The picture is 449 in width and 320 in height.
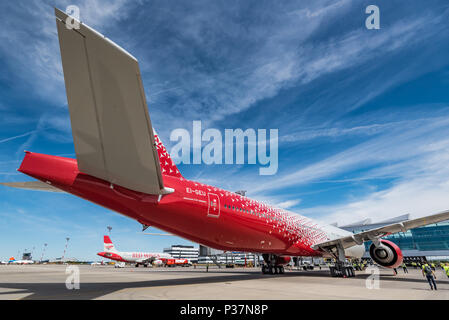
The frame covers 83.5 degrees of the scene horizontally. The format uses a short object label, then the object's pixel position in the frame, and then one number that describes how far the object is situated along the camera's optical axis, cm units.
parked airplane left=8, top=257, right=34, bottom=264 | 9531
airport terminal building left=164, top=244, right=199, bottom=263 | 12584
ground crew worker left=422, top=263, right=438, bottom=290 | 1068
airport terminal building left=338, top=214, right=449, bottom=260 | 5862
